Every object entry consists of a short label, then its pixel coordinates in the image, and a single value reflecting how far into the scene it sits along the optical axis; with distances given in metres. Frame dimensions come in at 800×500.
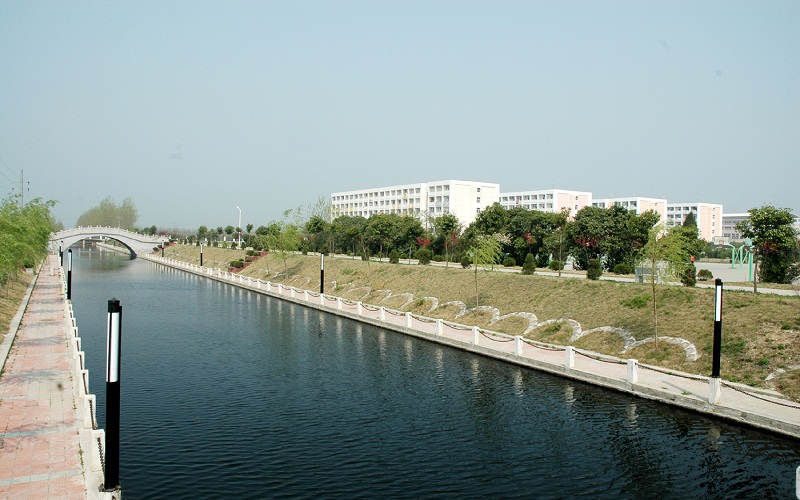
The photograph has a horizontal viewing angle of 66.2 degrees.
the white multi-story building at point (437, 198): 131.62
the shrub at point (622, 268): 42.03
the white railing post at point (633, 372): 19.42
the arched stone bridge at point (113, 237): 104.94
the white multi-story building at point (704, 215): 158.75
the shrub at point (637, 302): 26.50
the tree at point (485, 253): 34.06
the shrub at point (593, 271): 32.47
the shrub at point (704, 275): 39.28
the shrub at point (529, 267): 38.28
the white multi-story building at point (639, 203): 147.12
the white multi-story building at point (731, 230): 192.57
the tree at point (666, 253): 23.92
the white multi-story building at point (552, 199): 141.50
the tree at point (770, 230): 28.08
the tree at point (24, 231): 28.04
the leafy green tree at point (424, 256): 49.56
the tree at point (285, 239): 61.91
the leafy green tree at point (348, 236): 69.44
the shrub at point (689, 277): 28.15
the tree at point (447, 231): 51.94
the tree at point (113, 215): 178.75
